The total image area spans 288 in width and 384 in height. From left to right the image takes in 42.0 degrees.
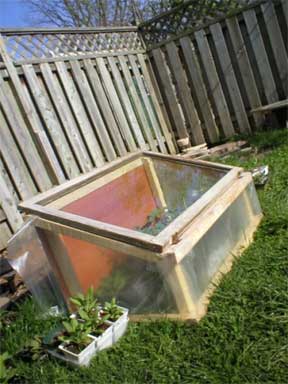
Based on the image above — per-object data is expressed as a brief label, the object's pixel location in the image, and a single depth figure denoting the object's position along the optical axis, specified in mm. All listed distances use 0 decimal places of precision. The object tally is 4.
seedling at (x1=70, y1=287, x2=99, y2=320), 2037
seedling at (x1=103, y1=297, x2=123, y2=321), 2078
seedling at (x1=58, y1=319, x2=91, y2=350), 1924
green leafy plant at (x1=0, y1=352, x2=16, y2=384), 1849
